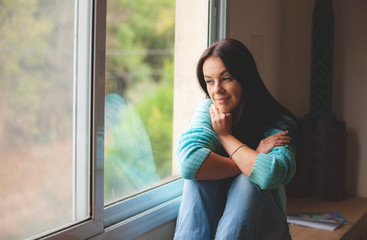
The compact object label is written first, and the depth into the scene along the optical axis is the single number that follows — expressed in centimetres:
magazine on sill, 225
